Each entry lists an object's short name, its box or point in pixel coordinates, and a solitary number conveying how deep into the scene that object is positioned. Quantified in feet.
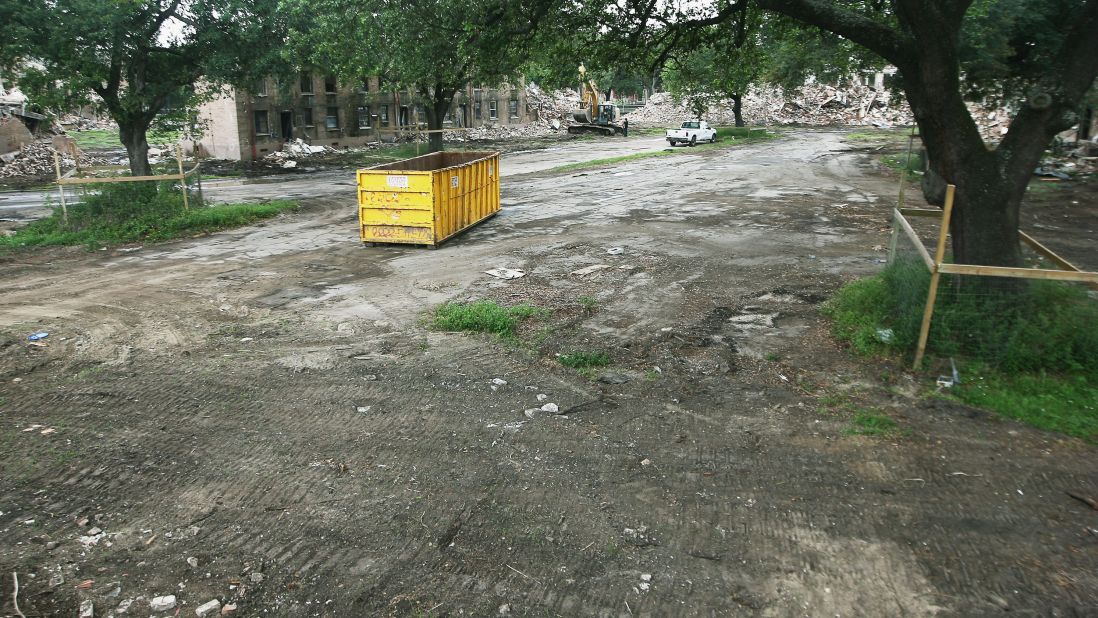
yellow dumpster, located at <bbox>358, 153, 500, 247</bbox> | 44.11
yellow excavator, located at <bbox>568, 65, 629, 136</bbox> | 176.76
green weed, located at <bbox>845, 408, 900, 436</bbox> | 19.65
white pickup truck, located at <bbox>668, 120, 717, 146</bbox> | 136.36
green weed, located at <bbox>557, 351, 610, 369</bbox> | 25.18
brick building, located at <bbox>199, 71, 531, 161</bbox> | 121.60
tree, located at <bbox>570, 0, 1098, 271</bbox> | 24.44
